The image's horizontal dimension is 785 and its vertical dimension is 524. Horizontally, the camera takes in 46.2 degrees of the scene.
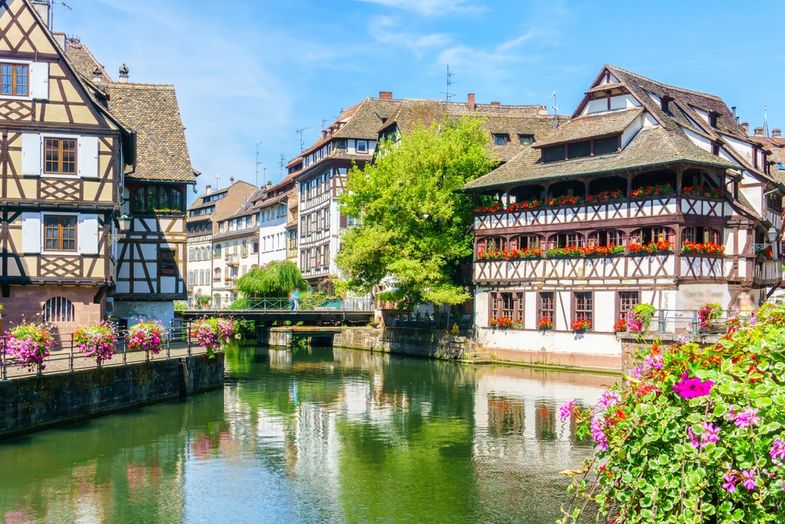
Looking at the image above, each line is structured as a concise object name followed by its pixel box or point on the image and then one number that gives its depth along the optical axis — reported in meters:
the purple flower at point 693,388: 6.94
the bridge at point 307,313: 55.75
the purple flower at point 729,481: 6.79
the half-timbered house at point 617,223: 38.06
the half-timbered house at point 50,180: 31.72
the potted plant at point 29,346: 22.38
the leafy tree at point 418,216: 47.31
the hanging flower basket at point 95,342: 25.48
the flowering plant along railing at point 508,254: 43.45
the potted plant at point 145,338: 28.70
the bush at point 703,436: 6.65
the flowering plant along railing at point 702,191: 37.88
